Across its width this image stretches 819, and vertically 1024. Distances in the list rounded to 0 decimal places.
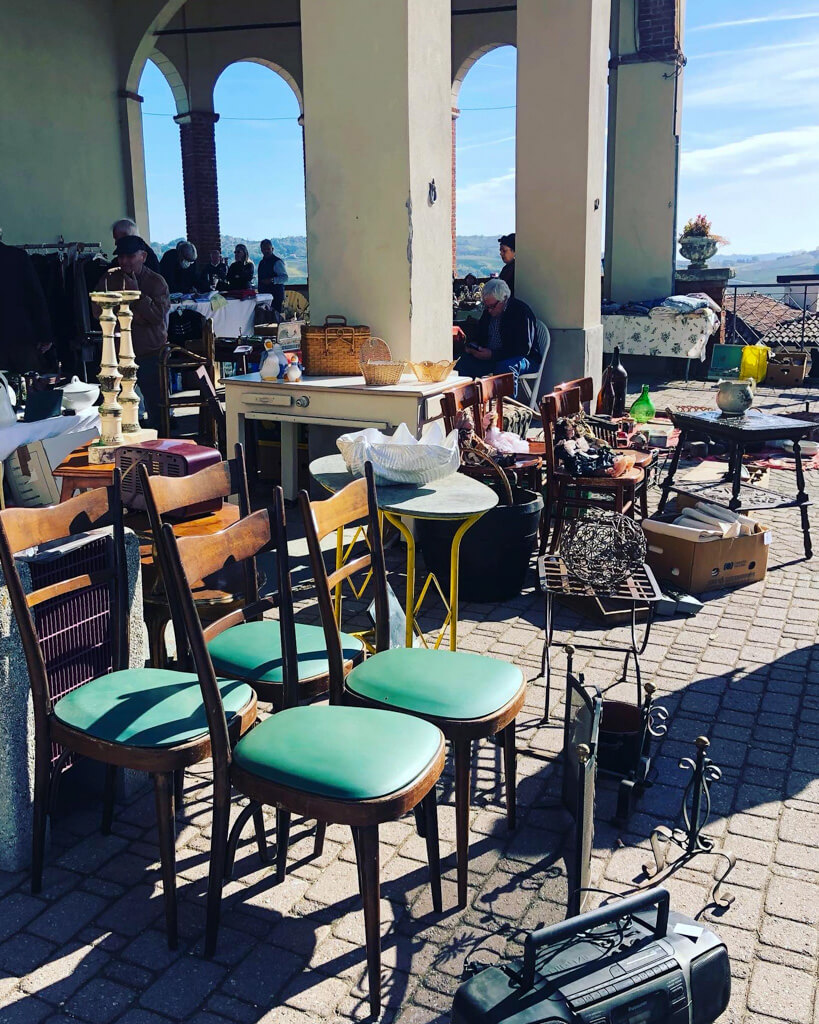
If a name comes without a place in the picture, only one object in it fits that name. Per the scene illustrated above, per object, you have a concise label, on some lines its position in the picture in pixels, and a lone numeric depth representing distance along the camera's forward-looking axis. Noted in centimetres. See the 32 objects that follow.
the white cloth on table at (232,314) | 1144
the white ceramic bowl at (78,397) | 548
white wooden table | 564
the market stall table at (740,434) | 595
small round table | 378
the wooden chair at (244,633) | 293
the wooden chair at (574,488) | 521
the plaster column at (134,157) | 1243
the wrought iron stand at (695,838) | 270
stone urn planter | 1368
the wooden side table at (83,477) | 398
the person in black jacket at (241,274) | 1338
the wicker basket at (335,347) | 621
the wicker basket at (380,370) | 571
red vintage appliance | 390
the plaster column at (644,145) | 1307
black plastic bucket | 498
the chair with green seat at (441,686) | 270
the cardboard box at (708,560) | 531
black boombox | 194
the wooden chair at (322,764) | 228
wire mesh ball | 398
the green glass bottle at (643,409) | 731
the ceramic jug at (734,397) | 616
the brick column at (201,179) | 1684
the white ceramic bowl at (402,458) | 402
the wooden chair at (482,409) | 525
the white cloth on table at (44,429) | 505
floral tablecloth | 1259
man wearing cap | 721
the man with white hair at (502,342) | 833
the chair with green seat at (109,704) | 254
